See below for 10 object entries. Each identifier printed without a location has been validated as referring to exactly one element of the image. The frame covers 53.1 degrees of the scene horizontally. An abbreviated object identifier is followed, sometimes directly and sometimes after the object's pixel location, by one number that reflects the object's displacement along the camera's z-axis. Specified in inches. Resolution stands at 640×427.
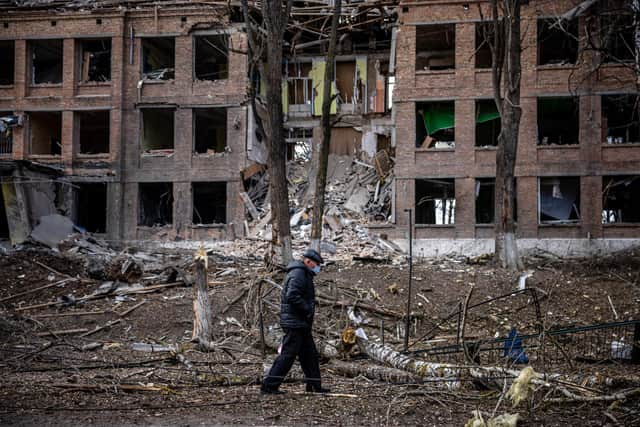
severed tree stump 466.6
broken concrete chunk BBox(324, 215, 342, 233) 1111.6
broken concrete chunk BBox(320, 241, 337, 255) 1009.5
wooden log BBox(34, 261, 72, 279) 775.7
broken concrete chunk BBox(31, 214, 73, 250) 1035.3
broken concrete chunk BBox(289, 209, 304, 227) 1130.8
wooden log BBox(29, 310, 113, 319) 627.2
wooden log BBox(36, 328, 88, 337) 559.8
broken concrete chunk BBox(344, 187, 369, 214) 1175.0
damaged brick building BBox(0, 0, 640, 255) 1109.7
